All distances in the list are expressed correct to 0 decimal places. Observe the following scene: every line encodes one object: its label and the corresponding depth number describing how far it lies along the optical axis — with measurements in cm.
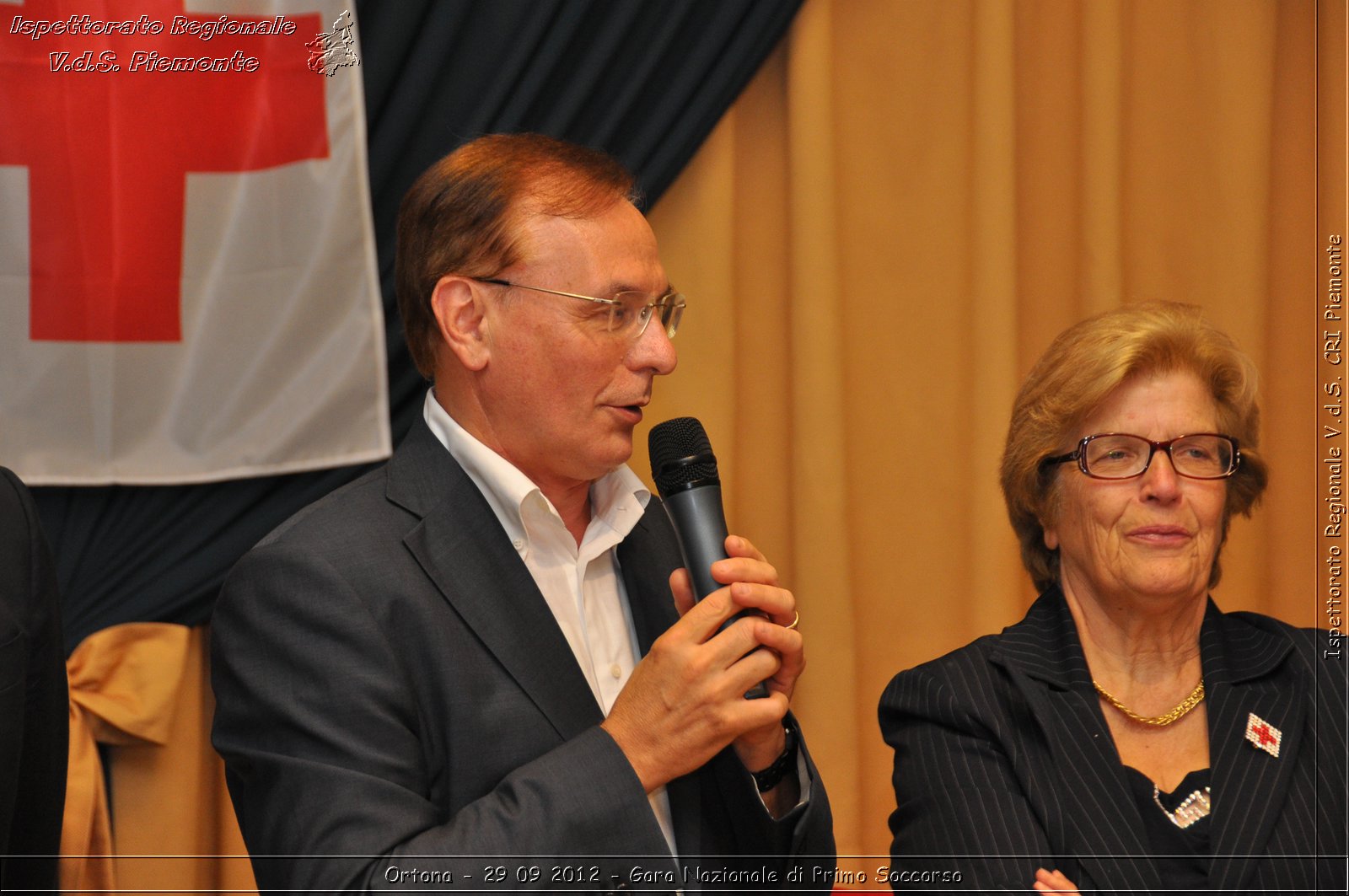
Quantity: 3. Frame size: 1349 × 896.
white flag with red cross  323
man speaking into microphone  278
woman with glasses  291
